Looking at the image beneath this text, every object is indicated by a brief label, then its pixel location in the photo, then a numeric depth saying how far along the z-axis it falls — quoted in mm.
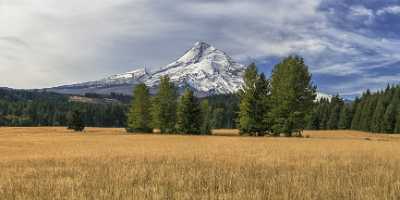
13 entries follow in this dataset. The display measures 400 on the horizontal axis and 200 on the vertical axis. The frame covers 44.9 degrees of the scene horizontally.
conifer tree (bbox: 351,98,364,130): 128625
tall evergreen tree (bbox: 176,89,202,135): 78938
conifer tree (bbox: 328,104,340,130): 137000
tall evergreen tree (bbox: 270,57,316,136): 65500
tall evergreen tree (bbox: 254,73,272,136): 72188
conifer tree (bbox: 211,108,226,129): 170462
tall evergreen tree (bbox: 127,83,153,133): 88312
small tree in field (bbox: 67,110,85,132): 99188
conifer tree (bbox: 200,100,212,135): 83512
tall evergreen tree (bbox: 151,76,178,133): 84000
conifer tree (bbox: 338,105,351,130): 133000
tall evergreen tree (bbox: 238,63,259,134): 72312
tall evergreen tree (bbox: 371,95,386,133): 116250
